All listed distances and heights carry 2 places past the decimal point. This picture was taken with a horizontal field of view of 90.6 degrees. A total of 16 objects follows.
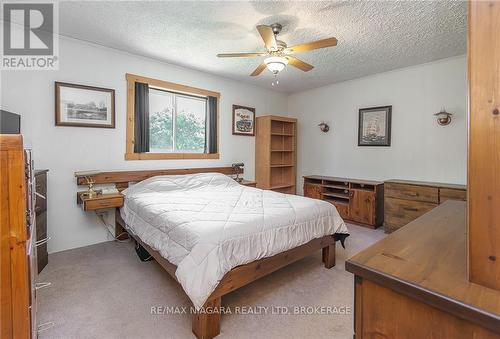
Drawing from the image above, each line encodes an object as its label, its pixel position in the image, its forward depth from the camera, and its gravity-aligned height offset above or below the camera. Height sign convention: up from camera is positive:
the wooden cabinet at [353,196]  4.00 -0.52
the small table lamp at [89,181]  3.02 -0.20
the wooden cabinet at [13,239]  0.93 -0.28
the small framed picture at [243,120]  4.78 +0.91
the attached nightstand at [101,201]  2.87 -0.43
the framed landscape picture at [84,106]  2.97 +0.76
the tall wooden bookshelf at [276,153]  4.93 +0.28
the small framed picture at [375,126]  4.18 +0.71
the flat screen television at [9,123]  2.22 +0.40
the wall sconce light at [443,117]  3.52 +0.71
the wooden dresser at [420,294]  0.64 -0.36
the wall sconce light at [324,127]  5.01 +0.80
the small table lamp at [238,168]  4.71 -0.04
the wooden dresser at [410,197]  3.25 -0.43
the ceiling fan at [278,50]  2.21 +1.14
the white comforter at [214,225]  1.67 -0.50
